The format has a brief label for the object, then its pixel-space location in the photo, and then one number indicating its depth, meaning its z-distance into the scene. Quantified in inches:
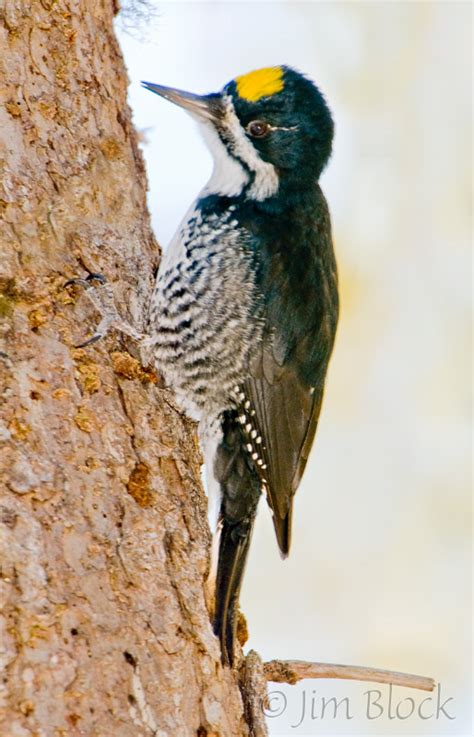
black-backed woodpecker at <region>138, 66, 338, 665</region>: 261.6
